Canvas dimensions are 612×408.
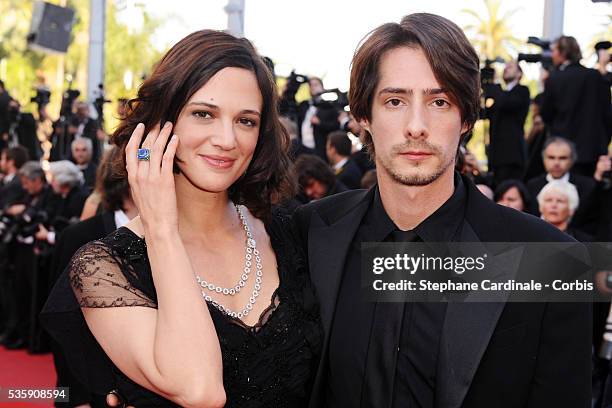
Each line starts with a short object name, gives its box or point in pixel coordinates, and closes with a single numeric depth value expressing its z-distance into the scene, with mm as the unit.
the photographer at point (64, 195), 7906
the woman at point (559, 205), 5355
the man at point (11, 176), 9359
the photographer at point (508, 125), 7875
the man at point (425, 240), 2379
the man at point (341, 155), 7496
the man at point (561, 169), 6398
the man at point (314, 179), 6461
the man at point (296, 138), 7255
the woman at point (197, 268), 2305
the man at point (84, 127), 11648
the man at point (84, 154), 9579
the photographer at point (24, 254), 8680
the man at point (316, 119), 8969
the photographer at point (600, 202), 6152
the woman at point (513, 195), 5754
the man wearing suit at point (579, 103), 7391
